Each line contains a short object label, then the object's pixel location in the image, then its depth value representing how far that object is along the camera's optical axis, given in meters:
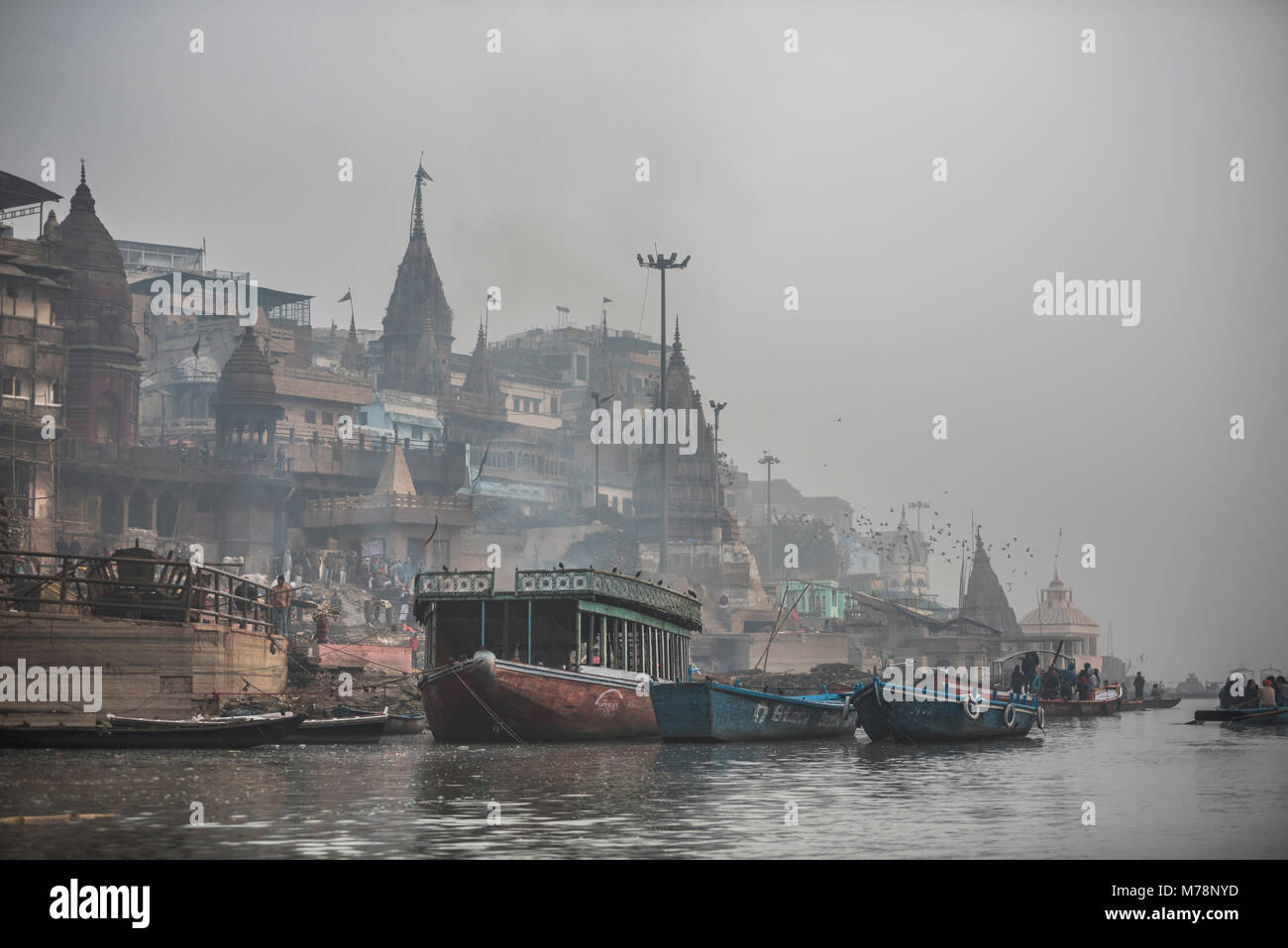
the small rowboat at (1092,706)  69.38
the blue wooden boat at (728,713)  40.25
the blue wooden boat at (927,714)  41.72
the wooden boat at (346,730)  40.53
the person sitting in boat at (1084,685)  71.75
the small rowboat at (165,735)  34.06
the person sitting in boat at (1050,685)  71.38
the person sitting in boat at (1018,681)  71.27
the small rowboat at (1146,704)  87.03
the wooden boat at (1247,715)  52.24
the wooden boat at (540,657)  39.44
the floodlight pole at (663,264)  98.00
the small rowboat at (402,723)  44.53
